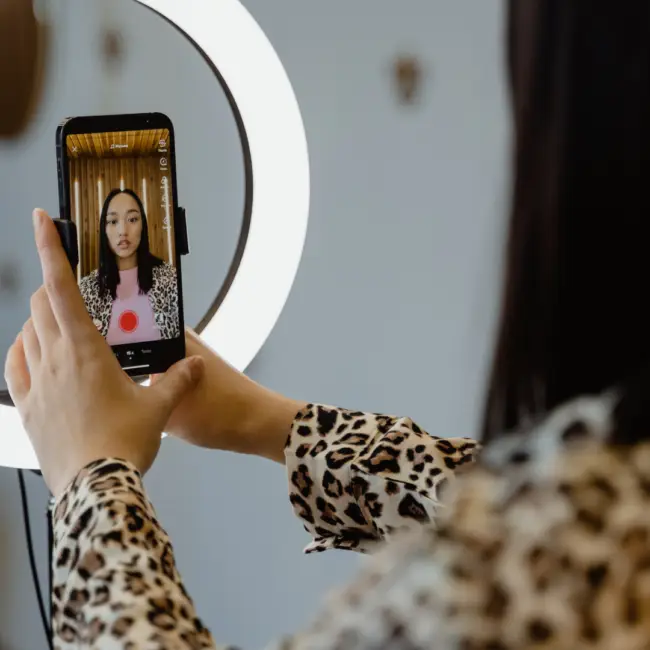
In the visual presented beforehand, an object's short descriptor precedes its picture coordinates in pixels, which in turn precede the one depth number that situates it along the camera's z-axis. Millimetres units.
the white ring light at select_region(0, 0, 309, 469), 977
